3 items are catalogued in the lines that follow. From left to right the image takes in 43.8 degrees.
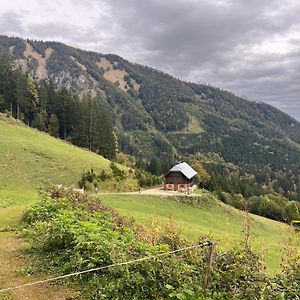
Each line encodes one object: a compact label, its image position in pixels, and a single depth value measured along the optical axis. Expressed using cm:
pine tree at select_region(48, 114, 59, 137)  8325
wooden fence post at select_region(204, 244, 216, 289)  865
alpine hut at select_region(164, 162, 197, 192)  6150
